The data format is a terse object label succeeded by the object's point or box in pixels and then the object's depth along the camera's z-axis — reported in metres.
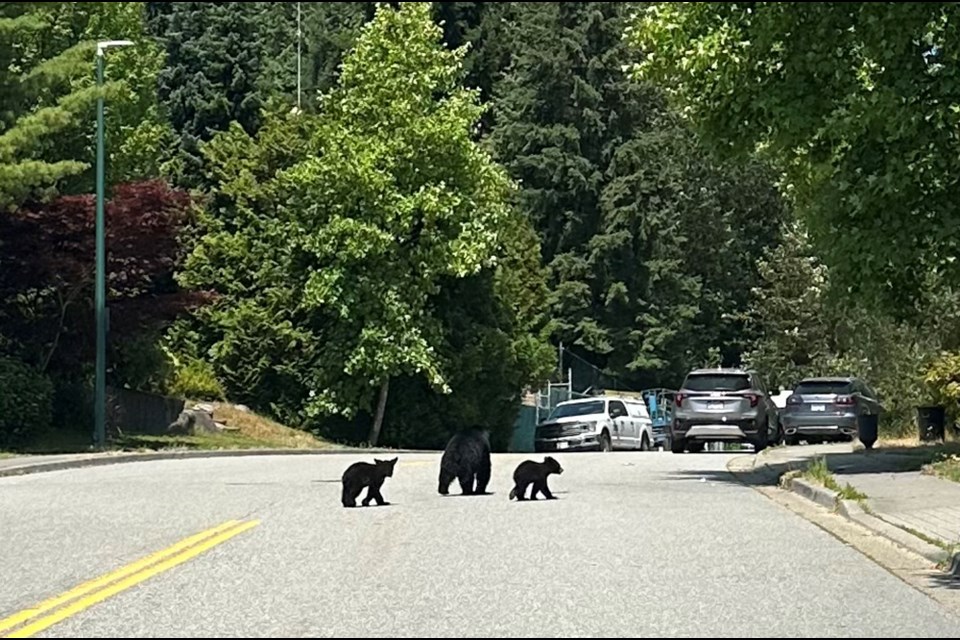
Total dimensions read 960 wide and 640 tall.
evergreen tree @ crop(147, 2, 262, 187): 63.97
